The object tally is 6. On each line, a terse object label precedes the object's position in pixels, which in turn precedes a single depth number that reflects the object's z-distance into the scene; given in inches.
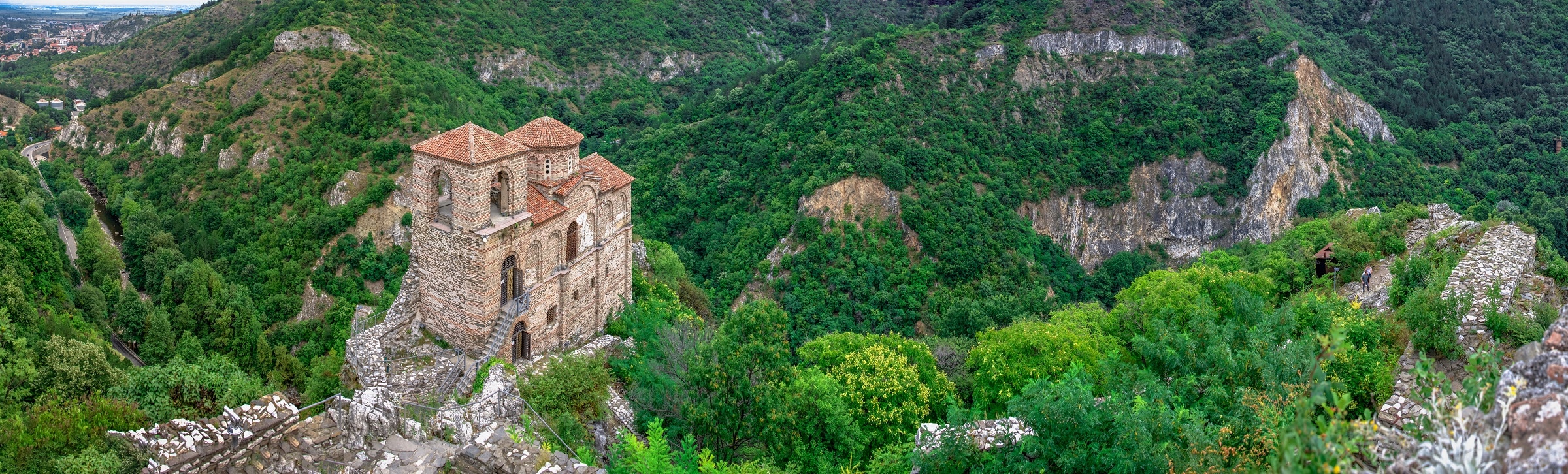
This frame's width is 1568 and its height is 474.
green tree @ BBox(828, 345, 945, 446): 942.4
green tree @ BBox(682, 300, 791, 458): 792.9
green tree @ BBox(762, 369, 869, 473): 821.2
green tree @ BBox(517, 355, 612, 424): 939.2
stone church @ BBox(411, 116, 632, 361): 992.9
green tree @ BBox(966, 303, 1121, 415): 1039.6
